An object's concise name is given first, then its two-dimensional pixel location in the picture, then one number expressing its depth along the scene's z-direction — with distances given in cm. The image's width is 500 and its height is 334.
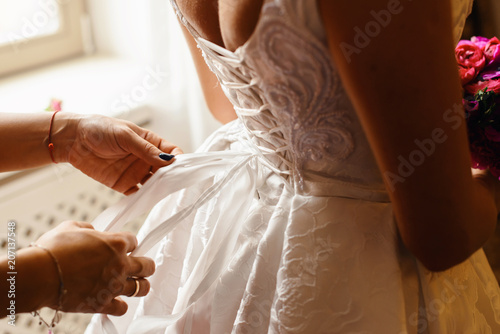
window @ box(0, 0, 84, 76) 174
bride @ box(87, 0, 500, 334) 58
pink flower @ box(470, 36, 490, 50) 86
